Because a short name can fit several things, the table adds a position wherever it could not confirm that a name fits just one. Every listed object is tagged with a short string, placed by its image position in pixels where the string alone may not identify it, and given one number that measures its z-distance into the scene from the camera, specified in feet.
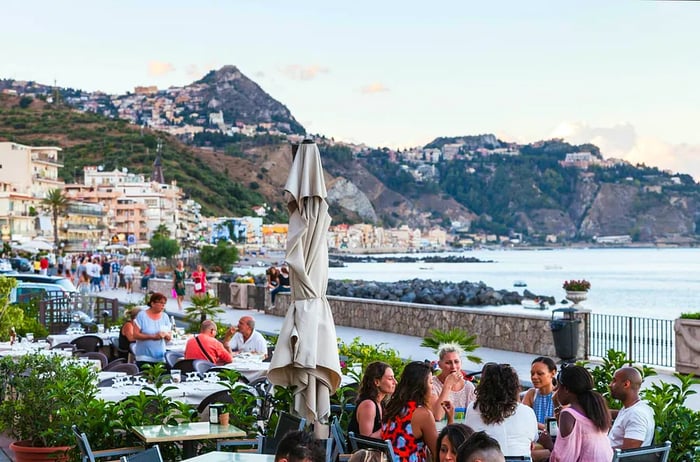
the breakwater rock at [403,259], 591.37
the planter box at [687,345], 49.11
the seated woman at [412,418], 19.51
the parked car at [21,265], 162.20
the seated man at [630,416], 19.99
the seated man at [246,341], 39.60
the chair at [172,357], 38.38
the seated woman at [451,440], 15.16
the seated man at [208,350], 36.17
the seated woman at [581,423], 18.29
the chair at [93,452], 18.86
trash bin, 53.26
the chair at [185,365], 34.76
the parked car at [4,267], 115.03
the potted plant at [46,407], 23.86
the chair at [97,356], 37.44
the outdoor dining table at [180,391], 27.61
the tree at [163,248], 393.50
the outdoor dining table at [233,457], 18.56
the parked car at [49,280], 97.25
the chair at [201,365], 34.04
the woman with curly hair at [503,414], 19.24
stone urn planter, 56.34
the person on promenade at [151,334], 38.75
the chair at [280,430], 20.45
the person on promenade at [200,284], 103.55
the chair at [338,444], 20.29
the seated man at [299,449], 14.55
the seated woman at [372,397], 20.81
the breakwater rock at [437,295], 149.69
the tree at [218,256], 226.17
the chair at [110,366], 34.65
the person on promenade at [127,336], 39.06
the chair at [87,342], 44.96
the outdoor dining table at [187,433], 20.79
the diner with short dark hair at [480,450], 13.33
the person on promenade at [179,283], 104.32
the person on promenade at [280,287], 92.99
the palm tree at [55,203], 350.43
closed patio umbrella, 22.90
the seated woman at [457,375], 23.90
